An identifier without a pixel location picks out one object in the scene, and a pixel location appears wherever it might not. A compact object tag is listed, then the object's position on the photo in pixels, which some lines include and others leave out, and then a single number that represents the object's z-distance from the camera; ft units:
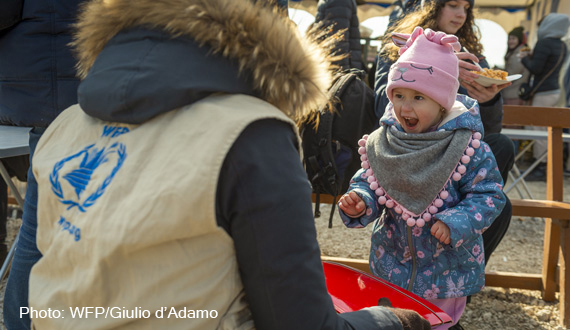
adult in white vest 2.64
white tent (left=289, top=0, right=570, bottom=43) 29.92
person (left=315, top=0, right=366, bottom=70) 12.66
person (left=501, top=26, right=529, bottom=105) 25.01
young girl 5.95
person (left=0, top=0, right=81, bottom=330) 5.83
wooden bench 9.45
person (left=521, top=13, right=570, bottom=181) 23.15
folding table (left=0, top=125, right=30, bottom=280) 5.98
